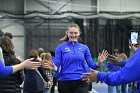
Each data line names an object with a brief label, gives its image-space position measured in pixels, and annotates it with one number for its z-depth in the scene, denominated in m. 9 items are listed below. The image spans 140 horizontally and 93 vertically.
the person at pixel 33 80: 11.51
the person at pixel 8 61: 7.86
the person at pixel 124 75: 4.83
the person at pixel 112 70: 16.73
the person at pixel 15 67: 5.55
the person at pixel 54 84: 16.12
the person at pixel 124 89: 17.05
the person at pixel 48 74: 12.44
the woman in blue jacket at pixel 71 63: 8.41
